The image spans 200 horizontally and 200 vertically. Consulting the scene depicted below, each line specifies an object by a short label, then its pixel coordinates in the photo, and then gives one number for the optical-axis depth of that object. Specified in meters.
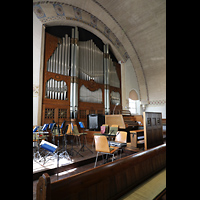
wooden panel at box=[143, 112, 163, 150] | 3.25
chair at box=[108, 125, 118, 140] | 3.92
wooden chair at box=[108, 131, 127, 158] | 3.38
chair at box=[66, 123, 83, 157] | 4.55
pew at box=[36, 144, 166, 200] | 1.02
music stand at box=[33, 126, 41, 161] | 3.38
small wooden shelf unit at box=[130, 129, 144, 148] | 3.72
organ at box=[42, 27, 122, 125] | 6.16
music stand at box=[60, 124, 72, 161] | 3.63
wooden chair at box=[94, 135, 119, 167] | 2.89
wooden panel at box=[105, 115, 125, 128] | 5.34
